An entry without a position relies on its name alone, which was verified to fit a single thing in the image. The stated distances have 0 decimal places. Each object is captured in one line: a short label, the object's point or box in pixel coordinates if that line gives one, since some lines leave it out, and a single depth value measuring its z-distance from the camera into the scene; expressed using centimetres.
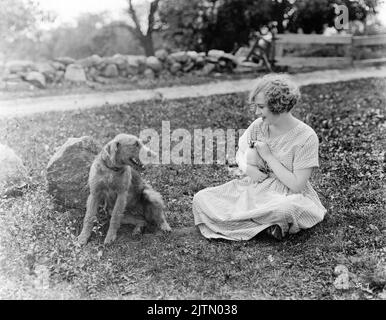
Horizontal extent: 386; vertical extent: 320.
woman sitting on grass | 542
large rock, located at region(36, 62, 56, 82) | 1667
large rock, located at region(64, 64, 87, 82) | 1689
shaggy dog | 552
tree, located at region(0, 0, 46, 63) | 1004
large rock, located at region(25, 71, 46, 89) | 1595
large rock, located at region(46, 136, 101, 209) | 646
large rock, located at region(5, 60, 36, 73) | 1641
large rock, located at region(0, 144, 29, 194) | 693
